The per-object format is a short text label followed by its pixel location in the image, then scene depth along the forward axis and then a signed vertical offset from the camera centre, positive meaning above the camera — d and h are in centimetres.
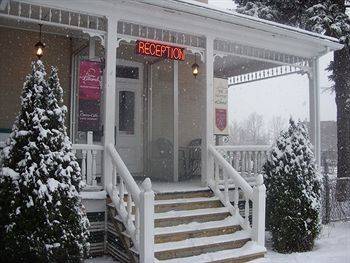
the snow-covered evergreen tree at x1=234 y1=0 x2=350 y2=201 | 1346 +287
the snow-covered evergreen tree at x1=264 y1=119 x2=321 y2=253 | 748 -95
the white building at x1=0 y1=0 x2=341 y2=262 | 670 +83
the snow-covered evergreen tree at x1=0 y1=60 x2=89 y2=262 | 508 -60
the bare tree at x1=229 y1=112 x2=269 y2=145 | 6212 +159
